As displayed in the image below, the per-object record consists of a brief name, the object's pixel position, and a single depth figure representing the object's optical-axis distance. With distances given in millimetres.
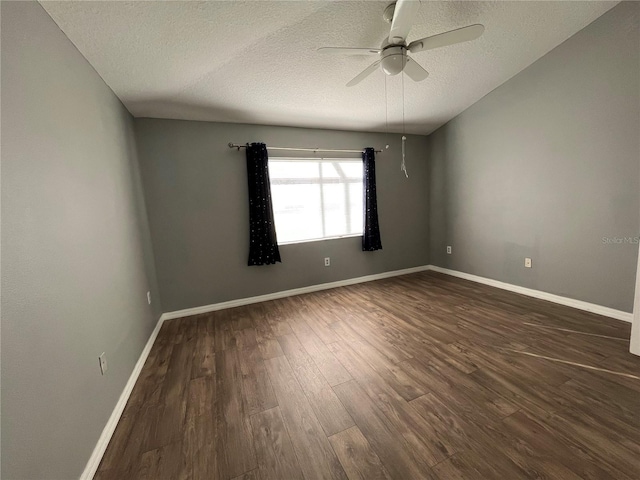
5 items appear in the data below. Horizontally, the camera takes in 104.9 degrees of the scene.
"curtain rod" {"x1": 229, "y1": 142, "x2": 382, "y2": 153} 2907
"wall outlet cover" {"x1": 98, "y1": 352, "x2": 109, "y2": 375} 1351
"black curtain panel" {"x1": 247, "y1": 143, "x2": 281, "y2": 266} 2936
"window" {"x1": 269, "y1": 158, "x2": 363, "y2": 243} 3217
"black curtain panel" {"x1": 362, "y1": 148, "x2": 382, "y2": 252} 3555
